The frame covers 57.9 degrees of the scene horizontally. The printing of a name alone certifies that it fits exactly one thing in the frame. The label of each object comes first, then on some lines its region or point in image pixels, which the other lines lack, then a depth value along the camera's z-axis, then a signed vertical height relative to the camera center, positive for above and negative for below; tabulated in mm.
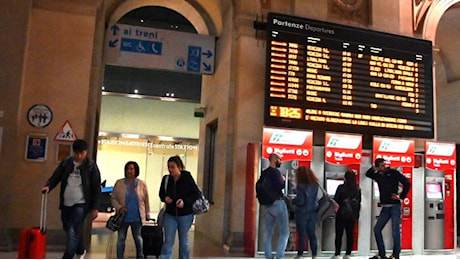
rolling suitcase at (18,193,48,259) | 4297 -754
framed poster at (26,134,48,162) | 6194 +353
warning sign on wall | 6203 +567
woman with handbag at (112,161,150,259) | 4926 -329
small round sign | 6254 +829
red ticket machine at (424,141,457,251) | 7340 -156
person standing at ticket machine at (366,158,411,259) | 5863 -183
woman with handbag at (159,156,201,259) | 4395 -295
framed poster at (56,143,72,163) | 6266 +321
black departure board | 6996 +1877
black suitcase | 5574 -861
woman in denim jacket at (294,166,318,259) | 5930 -316
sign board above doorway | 7907 +2498
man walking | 4312 -178
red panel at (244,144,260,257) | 6480 -322
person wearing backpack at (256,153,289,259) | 5227 -256
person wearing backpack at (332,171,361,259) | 6125 -339
